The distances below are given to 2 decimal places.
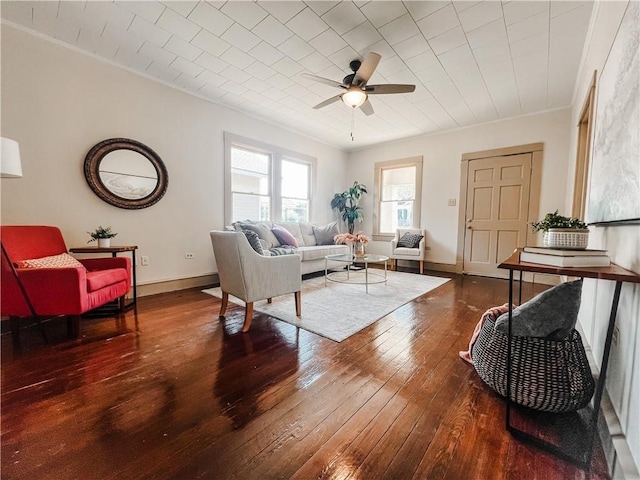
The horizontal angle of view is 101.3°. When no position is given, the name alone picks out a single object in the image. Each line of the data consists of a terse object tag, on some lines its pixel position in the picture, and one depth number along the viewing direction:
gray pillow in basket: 1.13
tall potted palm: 5.79
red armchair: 1.90
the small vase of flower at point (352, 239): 3.60
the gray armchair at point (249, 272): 2.15
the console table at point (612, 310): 0.91
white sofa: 3.97
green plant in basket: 1.21
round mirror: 2.82
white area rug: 2.31
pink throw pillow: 4.07
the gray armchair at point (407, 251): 4.73
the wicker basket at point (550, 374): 1.18
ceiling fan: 2.44
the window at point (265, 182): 4.11
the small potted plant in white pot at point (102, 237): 2.64
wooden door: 4.15
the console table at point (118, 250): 2.50
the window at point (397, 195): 5.27
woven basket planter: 1.14
